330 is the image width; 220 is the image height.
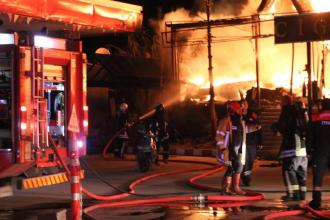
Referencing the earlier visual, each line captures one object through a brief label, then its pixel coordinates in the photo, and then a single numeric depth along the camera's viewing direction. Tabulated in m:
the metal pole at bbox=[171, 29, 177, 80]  27.62
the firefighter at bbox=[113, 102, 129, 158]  19.09
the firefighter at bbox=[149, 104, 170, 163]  17.44
